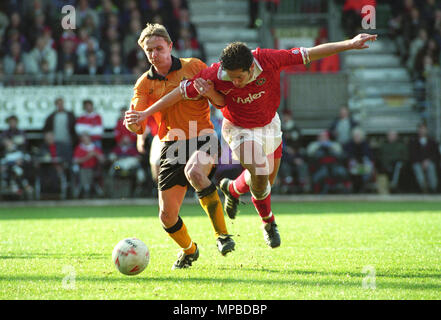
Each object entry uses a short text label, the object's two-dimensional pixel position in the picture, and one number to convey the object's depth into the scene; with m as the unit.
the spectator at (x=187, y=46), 18.03
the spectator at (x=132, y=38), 18.16
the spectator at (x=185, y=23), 18.89
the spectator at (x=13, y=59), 17.73
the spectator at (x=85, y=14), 18.78
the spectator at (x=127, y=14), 19.09
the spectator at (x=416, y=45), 20.30
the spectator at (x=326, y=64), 20.23
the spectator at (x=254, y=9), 22.43
